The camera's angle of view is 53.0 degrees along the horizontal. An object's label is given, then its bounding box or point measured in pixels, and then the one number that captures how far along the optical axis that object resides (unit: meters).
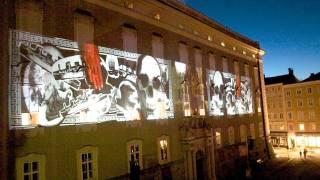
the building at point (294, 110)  53.34
